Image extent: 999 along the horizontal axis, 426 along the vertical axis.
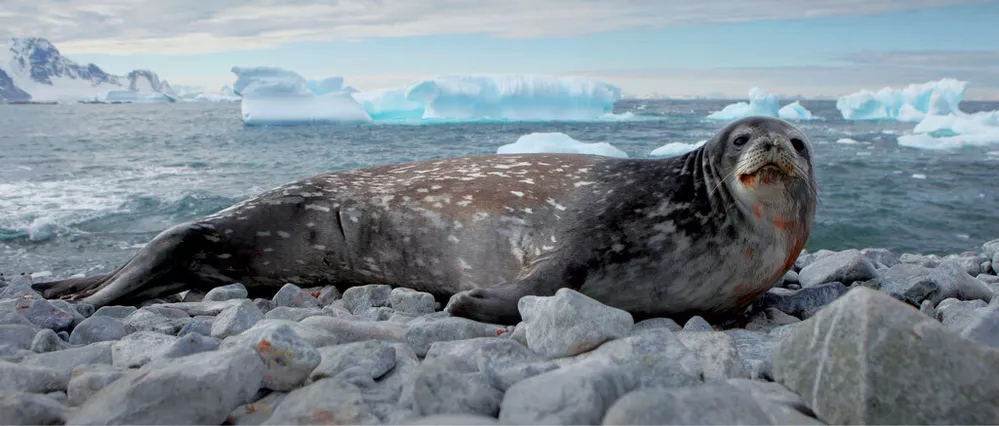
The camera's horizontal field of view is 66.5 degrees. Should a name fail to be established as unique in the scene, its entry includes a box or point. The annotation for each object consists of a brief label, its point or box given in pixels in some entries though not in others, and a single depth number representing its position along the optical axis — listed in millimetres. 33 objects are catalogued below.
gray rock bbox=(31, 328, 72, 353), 2258
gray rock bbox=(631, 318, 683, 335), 2607
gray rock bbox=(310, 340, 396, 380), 1744
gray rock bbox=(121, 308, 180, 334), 2566
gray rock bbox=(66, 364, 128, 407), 1684
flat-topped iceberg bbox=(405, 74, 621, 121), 30406
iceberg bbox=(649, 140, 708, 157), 18530
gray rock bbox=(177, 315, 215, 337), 2449
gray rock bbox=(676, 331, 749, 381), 1836
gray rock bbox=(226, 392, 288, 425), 1538
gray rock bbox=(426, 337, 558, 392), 1622
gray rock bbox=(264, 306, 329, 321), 2674
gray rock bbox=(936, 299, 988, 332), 2551
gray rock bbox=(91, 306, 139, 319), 3087
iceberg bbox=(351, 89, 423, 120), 33666
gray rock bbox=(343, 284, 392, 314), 3176
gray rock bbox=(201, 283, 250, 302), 3377
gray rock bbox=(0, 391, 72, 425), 1496
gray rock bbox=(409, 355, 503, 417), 1475
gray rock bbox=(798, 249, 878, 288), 3588
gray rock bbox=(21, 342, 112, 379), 1961
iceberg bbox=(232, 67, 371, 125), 32312
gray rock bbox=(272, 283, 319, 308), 3221
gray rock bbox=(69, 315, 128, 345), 2488
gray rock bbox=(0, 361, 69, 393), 1743
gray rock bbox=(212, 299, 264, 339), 2332
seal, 2836
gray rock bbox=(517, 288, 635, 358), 1942
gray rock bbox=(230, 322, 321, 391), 1640
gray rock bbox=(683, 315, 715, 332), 2463
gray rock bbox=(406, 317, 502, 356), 2066
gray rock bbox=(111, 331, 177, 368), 1969
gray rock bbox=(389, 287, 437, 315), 3057
